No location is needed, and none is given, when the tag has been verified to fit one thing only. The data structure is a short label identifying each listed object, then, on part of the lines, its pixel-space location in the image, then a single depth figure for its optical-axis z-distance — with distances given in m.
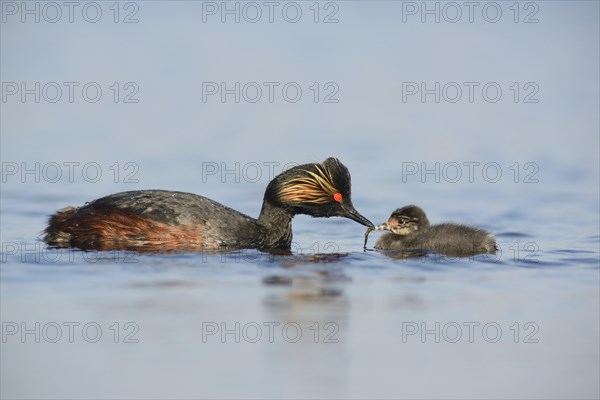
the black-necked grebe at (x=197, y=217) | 14.25
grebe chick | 14.73
